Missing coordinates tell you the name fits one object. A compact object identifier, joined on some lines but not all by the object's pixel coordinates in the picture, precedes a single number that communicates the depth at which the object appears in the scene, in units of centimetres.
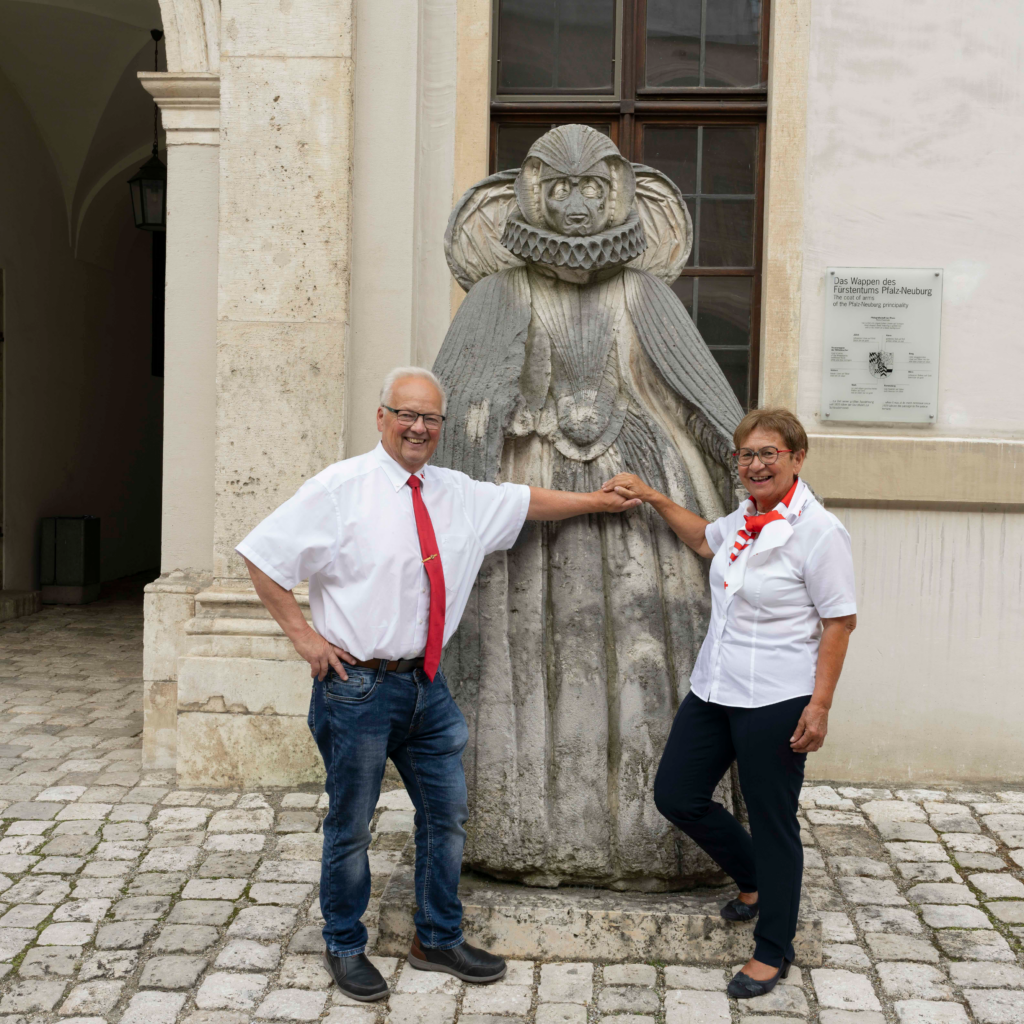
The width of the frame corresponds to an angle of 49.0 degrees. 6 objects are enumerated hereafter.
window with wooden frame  563
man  290
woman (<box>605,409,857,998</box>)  292
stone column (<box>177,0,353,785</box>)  509
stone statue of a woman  337
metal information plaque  527
